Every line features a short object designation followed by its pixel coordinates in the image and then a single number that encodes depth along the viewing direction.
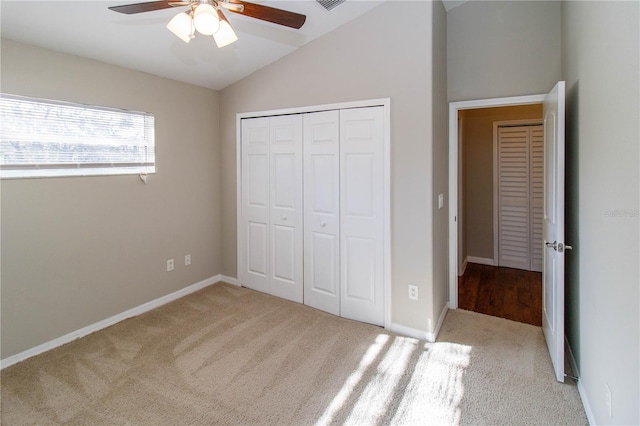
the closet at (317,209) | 3.04
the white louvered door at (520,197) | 4.67
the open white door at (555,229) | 2.22
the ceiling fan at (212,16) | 1.62
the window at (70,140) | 2.46
